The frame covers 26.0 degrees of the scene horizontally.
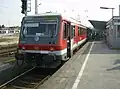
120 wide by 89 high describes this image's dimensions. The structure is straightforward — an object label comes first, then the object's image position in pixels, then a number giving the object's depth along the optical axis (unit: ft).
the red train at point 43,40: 40.78
